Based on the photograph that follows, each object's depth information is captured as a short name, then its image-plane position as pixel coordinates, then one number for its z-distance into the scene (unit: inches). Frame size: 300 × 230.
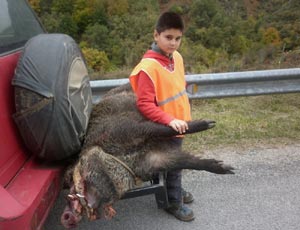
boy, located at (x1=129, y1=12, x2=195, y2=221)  116.3
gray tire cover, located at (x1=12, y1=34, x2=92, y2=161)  96.2
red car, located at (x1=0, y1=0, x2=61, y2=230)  80.0
